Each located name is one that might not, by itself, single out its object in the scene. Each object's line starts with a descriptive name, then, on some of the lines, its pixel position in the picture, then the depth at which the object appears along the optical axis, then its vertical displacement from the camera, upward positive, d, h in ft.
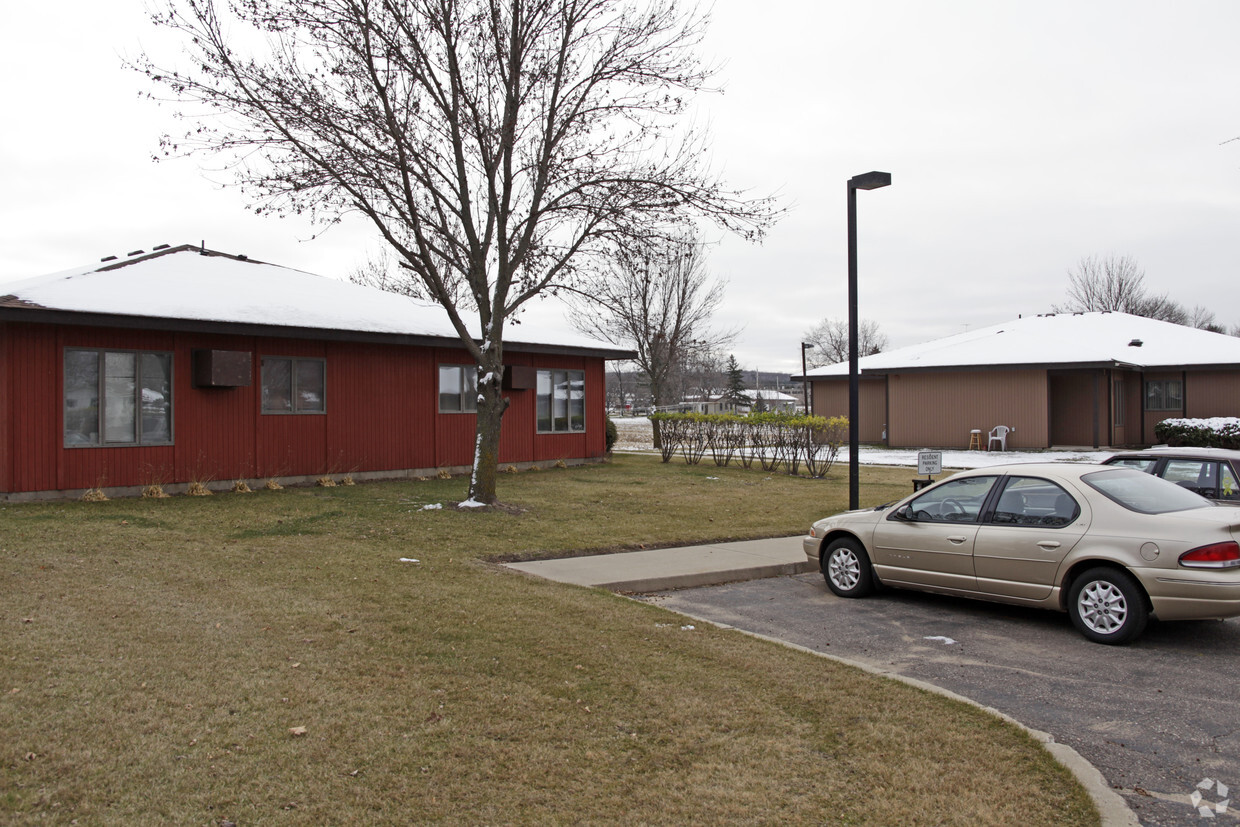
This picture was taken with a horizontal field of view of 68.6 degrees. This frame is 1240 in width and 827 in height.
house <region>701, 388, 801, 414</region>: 293.23 +5.08
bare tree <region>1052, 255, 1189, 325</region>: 188.14 +24.98
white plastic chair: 99.45 -2.07
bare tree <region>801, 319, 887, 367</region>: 289.74 +24.71
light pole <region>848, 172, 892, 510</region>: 38.39 +2.93
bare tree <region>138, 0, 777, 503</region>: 41.65 +13.66
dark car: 31.22 -1.84
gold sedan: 21.49 -3.42
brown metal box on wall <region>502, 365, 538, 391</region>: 65.98 +2.92
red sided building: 43.68 +2.12
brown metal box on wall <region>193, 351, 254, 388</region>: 48.16 +2.56
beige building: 99.86 +3.57
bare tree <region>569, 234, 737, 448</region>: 114.73 +12.39
